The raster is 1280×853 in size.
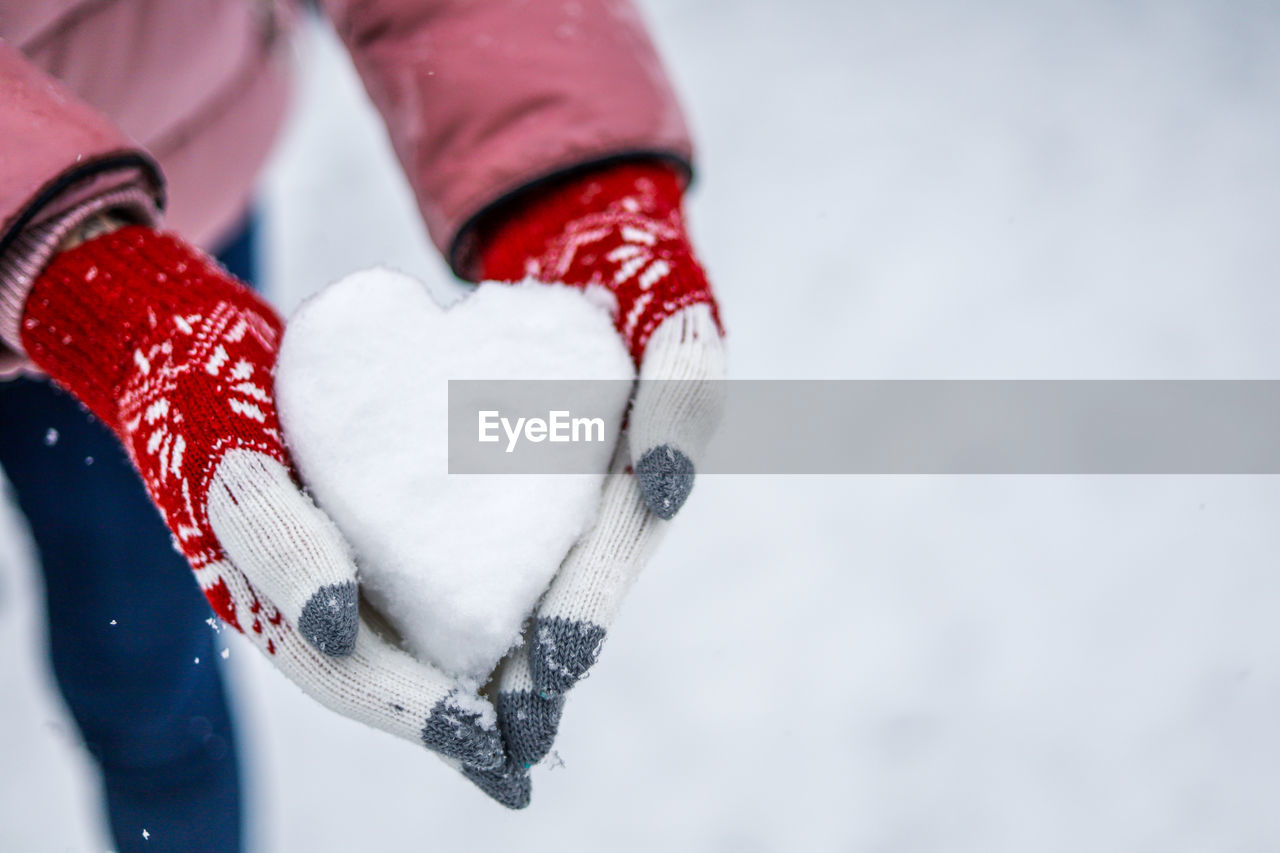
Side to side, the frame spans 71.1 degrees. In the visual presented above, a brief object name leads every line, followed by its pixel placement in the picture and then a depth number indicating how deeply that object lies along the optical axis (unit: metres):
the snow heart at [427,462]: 0.60
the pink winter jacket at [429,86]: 0.74
